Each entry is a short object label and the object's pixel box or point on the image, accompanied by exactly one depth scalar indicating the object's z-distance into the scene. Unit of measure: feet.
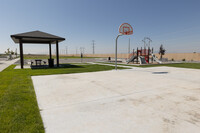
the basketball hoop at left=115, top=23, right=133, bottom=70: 43.12
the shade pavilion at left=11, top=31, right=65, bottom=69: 46.97
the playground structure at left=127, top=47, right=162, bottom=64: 77.32
